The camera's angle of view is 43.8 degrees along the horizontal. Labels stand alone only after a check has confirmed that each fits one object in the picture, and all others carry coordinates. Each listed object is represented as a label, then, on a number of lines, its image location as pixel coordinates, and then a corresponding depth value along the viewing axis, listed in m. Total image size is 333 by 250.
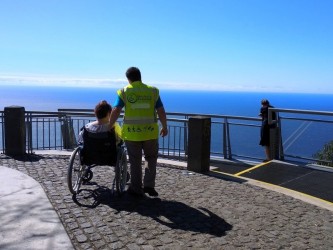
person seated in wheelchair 5.83
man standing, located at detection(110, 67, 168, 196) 5.75
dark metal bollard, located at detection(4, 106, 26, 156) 8.99
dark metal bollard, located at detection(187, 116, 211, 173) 7.70
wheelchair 5.82
